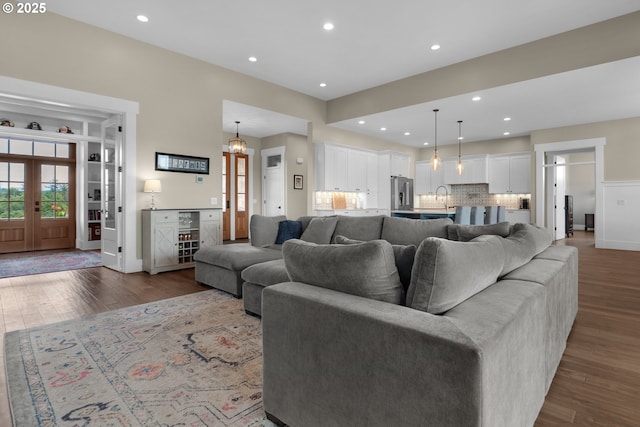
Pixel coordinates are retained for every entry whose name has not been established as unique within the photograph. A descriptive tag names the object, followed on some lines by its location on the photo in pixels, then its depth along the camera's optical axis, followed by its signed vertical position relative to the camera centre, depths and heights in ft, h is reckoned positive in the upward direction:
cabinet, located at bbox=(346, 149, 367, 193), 27.76 +3.39
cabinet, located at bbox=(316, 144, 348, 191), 25.45 +3.37
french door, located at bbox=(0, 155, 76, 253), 22.80 +0.49
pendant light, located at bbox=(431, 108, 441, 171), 21.19 +3.03
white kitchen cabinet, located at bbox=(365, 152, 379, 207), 29.71 +2.85
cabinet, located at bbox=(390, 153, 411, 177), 31.58 +4.53
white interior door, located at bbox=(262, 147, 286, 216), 30.14 +2.67
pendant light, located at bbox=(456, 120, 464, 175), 23.79 +6.64
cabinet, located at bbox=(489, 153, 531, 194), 29.25 +3.30
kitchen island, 21.84 -0.24
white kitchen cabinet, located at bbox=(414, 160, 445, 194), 34.76 +3.34
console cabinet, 16.22 -1.29
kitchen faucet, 34.48 +1.50
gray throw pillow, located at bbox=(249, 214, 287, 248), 14.78 -0.91
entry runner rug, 16.63 -2.95
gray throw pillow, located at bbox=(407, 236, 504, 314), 4.12 -0.83
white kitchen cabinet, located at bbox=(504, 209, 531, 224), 28.71 -0.42
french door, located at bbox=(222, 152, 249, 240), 29.71 +1.38
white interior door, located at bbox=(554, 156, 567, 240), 29.12 +0.78
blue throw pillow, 14.87 -0.88
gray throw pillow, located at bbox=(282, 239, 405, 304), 4.51 -0.84
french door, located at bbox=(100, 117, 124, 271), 16.65 +0.90
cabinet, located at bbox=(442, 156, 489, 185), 31.63 +3.83
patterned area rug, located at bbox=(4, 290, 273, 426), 5.51 -3.30
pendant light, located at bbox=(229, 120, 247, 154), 23.93 +4.69
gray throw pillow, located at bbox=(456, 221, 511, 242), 8.37 -0.53
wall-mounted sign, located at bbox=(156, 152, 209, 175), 17.40 +2.57
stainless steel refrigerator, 31.53 +1.66
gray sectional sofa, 3.35 -1.47
